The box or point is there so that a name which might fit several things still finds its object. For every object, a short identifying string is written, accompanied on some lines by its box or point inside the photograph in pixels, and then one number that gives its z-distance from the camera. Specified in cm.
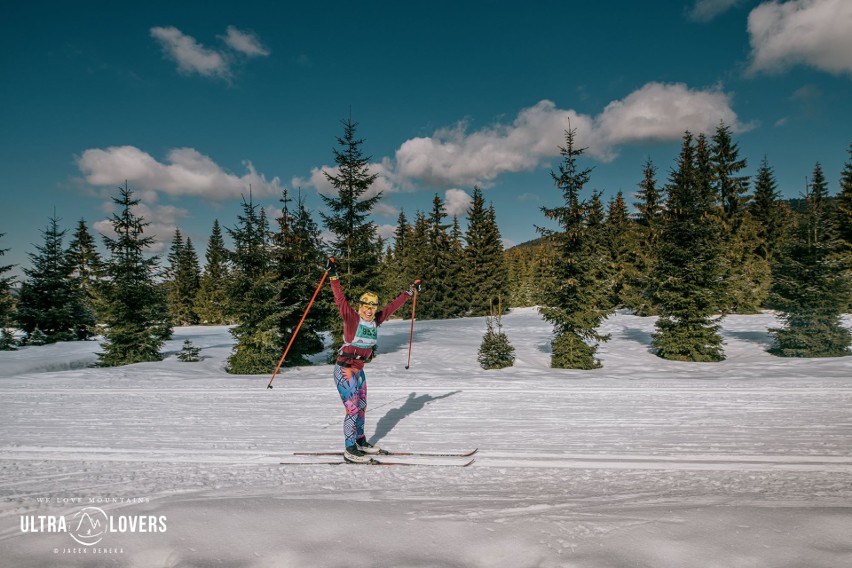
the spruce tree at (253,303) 1403
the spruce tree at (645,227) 2909
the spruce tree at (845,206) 3172
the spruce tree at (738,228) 2773
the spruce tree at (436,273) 4250
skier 591
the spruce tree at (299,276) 1545
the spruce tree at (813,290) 1489
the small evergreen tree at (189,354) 1681
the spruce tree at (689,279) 1573
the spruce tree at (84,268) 1755
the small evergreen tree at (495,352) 1435
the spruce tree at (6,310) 2066
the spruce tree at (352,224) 1631
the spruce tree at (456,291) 4288
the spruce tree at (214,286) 1415
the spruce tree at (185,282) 5088
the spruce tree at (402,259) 4709
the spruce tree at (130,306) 1712
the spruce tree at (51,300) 2256
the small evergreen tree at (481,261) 4375
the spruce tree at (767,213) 3278
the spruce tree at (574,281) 1452
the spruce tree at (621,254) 3248
